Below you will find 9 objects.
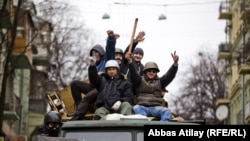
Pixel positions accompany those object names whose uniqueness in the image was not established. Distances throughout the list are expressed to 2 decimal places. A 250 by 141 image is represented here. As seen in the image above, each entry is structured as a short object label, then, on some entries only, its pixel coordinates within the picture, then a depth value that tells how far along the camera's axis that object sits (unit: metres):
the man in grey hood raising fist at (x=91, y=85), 16.88
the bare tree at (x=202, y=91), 92.54
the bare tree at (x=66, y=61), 67.31
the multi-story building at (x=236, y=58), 72.56
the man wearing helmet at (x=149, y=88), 16.62
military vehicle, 14.66
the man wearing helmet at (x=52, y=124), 15.12
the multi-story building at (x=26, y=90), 60.78
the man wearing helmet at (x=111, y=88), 16.64
